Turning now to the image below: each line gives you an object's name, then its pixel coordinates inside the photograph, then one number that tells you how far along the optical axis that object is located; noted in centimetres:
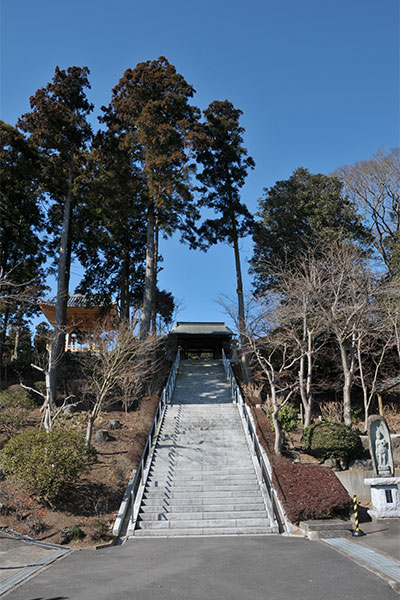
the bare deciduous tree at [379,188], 2359
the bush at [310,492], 958
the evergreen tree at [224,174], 2273
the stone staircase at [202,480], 995
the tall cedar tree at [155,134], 1842
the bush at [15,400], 1577
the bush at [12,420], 1434
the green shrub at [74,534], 870
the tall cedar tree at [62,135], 1872
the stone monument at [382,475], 1037
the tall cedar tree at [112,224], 1934
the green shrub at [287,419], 1515
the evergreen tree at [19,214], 1875
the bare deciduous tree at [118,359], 1423
